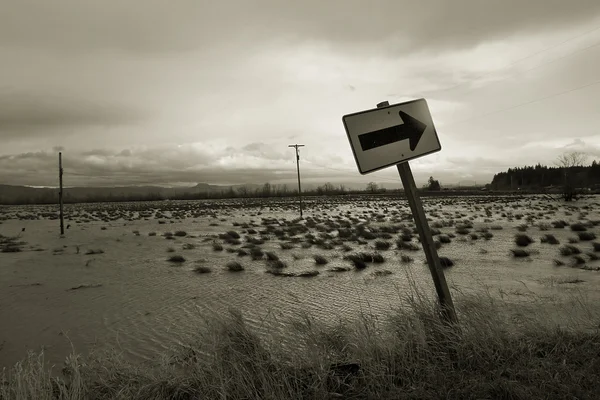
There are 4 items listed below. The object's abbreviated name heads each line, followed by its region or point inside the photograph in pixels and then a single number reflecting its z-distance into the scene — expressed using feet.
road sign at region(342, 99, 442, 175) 11.57
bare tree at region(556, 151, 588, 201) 169.99
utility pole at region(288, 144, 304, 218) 125.70
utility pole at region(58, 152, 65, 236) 73.77
